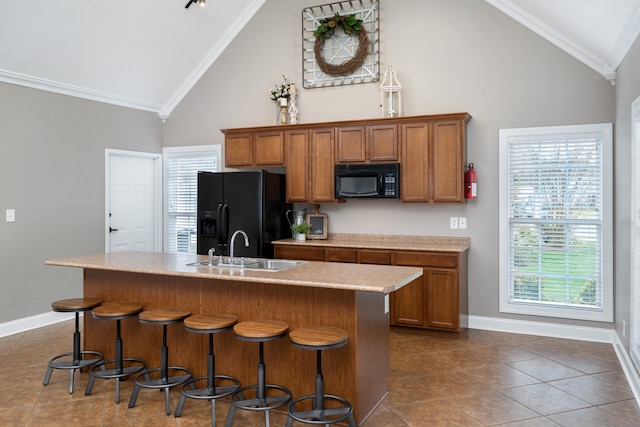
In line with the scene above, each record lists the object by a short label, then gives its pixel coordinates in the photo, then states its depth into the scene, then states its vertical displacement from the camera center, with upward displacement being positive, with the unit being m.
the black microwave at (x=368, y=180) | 5.12 +0.35
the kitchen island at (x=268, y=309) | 2.91 -0.63
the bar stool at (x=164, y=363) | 3.15 -1.00
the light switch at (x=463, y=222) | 5.17 -0.09
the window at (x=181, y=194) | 6.67 +0.27
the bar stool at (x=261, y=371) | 2.78 -0.93
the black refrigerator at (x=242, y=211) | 5.41 +0.03
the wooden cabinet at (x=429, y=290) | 4.70 -0.74
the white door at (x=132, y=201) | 6.07 +0.16
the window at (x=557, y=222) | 4.62 -0.08
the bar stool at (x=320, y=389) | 2.64 -0.98
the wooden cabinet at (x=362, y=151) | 4.90 +0.69
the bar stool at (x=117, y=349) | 3.31 -0.96
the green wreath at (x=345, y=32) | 5.53 +2.01
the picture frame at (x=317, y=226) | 5.70 -0.14
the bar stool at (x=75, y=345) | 3.48 -0.97
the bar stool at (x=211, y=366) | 2.96 -0.96
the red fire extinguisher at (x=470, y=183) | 4.95 +0.31
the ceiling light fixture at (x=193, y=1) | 4.99 +2.33
